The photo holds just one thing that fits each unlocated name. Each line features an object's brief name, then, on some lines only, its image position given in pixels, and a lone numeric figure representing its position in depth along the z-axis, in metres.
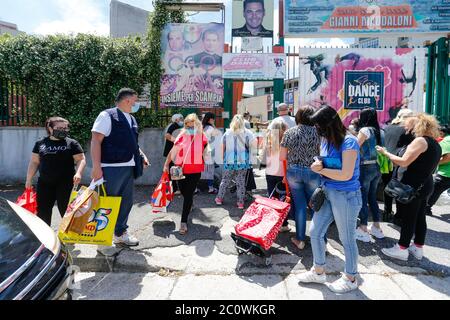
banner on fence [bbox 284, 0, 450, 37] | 8.22
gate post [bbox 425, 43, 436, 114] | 8.35
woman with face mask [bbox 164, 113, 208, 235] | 4.68
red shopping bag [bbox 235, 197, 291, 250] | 3.79
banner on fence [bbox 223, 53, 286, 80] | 7.96
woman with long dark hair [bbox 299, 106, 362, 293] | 3.01
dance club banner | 7.82
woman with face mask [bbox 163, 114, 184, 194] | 6.87
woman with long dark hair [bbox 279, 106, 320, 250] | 4.09
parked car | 1.99
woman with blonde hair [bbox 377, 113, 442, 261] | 3.69
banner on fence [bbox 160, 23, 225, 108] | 8.17
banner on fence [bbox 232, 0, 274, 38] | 8.09
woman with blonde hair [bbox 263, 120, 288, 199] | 4.90
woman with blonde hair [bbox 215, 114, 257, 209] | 5.85
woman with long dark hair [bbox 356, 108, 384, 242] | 4.48
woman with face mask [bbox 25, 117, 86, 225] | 4.00
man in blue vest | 3.88
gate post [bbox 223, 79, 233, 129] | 8.12
